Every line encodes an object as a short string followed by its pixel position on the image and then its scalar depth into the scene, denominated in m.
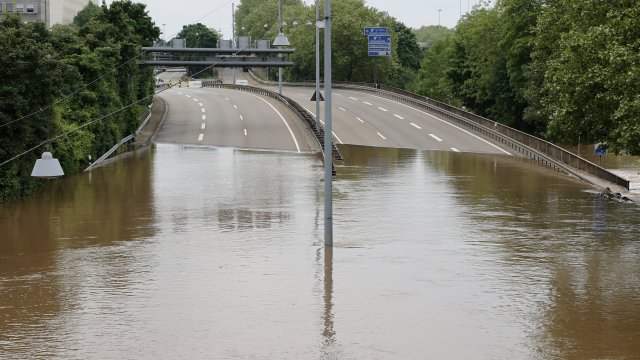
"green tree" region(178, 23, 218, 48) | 179.25
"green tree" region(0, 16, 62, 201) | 34.53
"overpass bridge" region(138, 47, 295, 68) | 67.75
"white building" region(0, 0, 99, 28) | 147.38
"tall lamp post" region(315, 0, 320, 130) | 53.78
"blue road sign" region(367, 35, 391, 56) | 83.12
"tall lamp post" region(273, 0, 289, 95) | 56.47
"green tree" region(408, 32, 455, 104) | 117.81
